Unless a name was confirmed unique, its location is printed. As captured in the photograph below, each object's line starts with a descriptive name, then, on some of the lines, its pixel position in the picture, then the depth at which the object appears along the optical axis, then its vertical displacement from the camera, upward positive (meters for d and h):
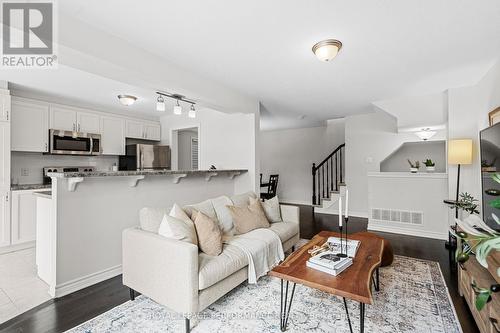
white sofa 1.81 -0.86
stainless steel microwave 4.22 +0.41
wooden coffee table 1.55 -0.79
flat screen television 2.14 +0.05
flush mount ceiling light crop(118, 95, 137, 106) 4.03 +1.11
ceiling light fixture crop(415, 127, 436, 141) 4.39 +0.61
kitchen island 2.38 -0.56
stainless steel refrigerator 5.21 +0.18
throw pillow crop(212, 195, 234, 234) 2.78 -0.59
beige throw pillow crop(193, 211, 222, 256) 2.19 -0.64
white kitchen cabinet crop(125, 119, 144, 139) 5.41 +0.82
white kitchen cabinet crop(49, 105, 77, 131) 4.26 +0.85
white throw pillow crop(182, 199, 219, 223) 2.59 -0.47
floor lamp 3.34 +0.18
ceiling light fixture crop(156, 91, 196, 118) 3.51 +0.98
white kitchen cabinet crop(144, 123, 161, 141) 5.74 +0.82
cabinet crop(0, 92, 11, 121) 3.48 +0.84
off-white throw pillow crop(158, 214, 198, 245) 2.03 -0.55
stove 4.44 -0.07
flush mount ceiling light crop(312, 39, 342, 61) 2.36 +1.16
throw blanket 2.36 -0.87
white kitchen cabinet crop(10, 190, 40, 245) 3.59 -0.79
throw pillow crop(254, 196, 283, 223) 3.31 -0.60
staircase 6.20 -0.35
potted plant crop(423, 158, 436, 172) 4.36 +0.01
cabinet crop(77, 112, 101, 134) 4.64 +0.84
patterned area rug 1.87 -1.23
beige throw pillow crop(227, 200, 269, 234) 2.83 -0.63
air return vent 4.36 -0.92
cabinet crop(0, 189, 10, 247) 3.48 -0.77
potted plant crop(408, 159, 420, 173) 4.45 -0.04
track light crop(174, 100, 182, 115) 3.51 +0.81
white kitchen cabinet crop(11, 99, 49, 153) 3.83 +0.65
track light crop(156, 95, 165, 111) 3.33 +0.84
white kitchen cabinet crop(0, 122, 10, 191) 3.49 +0.13
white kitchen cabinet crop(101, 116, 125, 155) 5.01 +0.64
